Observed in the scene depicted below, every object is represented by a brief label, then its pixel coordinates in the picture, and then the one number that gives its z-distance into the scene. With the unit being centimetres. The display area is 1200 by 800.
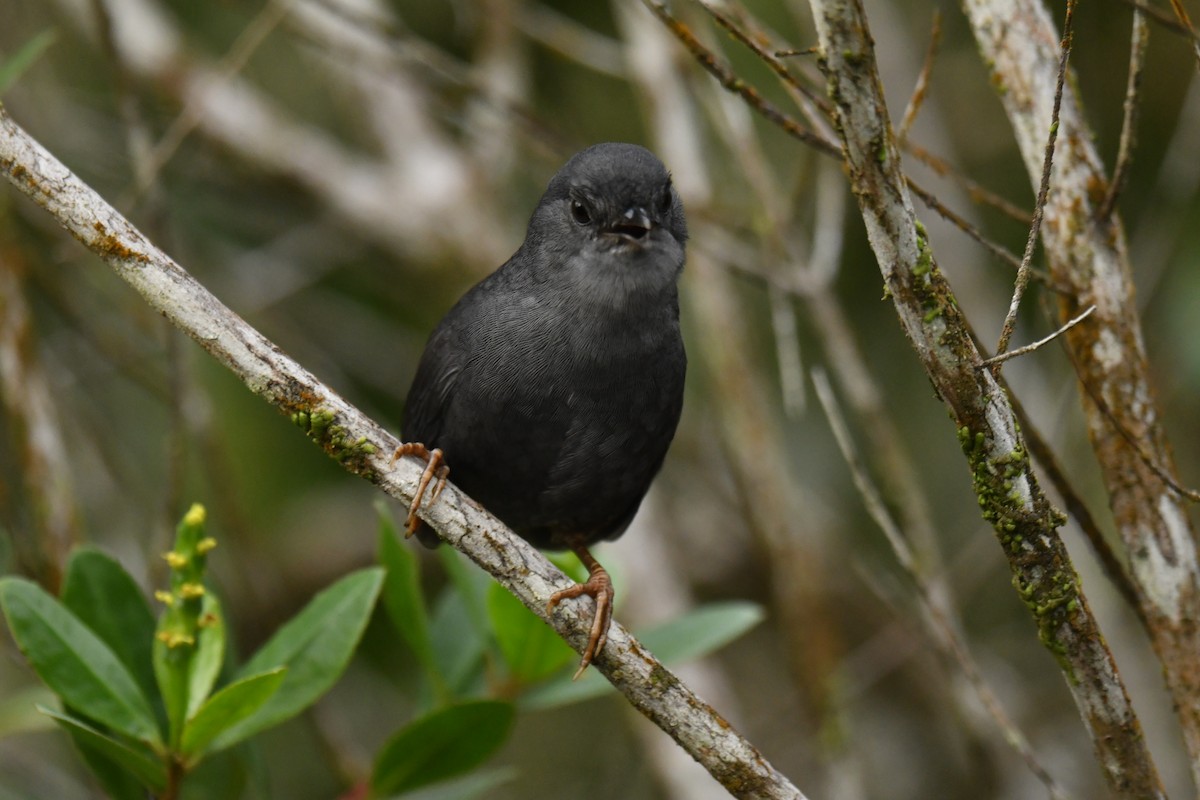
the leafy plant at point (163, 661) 519
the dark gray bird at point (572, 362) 670
